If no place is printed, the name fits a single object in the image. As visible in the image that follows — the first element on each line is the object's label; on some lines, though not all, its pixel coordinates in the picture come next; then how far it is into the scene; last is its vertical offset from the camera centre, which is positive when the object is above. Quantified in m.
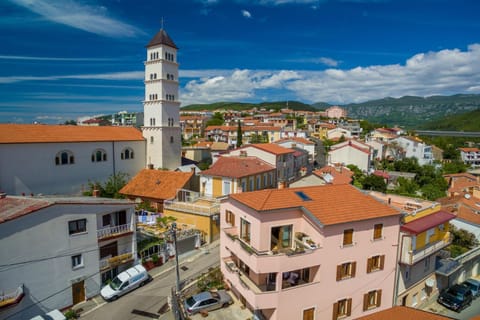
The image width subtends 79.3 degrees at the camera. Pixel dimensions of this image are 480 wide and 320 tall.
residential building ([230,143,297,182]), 41.01 -5.07
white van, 21.16 -12.45
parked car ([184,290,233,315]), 19.02 -12.24
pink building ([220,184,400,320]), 16.89 -7.91
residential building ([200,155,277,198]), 33.81 -6.96
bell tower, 48.00 +2.74
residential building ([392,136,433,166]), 78.94 -7.13
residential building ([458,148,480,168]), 103.53 -11.21
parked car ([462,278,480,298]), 25.45 -14.36
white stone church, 35.40 -4.32
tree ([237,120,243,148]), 80.57 -5.28
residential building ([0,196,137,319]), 17.61 -8.95
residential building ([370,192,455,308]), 20.14 -8.97
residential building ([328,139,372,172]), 59.84 -6.92
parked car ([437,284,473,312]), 23.39 -14.24
